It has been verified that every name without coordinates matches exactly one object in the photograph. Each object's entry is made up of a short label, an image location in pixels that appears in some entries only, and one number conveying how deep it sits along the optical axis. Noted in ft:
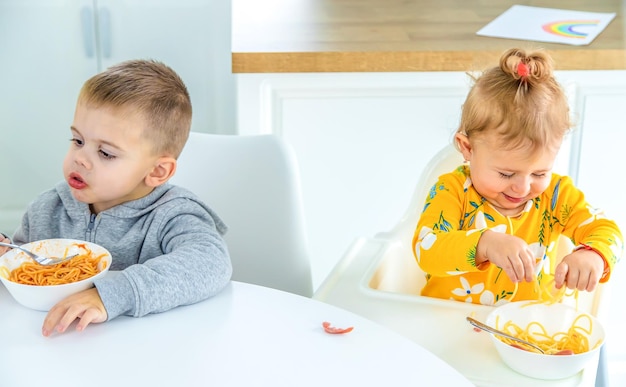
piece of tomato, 3.56
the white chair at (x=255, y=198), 5.34
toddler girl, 4.49
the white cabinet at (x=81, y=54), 8.39
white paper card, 7.36
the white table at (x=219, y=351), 3.19
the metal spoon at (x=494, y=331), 3.91
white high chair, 3.99
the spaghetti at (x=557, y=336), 4.14
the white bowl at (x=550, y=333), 3.83
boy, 4.37
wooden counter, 6.96
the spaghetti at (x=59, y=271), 3.75
